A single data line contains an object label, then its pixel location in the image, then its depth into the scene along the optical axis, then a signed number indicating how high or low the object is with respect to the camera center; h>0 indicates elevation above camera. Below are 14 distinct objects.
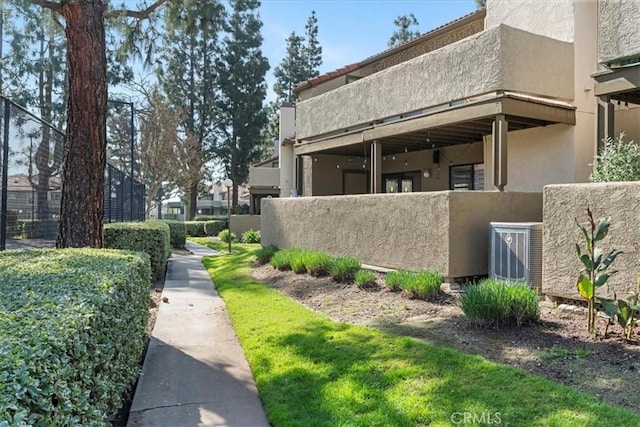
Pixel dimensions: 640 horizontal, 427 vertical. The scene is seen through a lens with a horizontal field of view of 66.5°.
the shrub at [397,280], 7.37 -1.08
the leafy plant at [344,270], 8.90 -1.10
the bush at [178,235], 21.60 -1.12
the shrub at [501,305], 5.26 -1.03
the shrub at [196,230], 33.12 -1.36
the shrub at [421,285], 7.07 -1.10
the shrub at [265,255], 12.95 -1.20
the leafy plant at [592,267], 4.84 -0.58
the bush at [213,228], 32.47 -1.21
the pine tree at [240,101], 40.72 +9.15
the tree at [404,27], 46.69 +17.62
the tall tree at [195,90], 39.44 +9.99
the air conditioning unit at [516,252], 6.90 -0.62
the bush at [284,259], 10.95 -1.12
